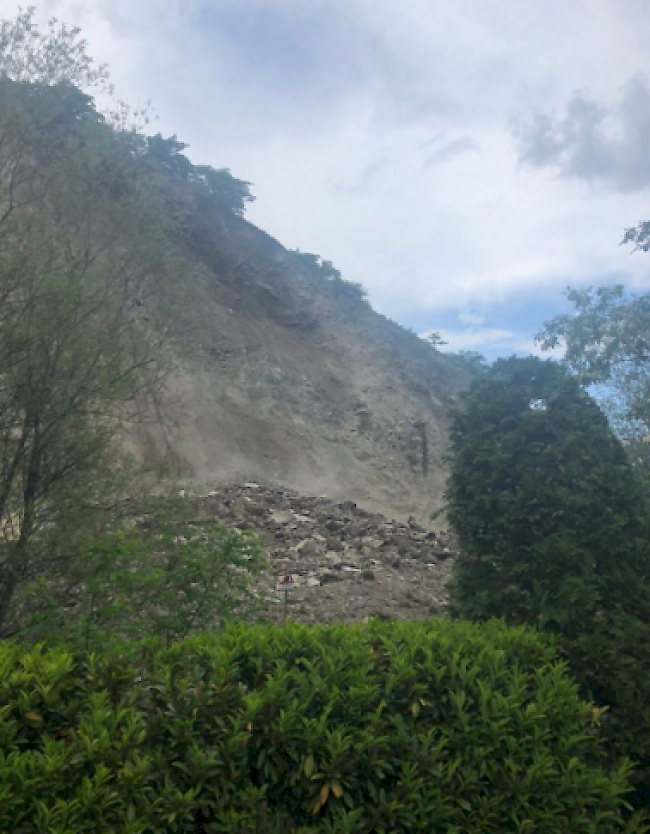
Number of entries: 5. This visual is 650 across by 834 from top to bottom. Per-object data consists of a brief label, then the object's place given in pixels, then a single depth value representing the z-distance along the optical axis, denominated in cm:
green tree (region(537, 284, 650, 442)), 1377
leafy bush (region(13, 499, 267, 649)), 446
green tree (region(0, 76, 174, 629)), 680
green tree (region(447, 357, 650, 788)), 447
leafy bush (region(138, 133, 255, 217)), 3853
